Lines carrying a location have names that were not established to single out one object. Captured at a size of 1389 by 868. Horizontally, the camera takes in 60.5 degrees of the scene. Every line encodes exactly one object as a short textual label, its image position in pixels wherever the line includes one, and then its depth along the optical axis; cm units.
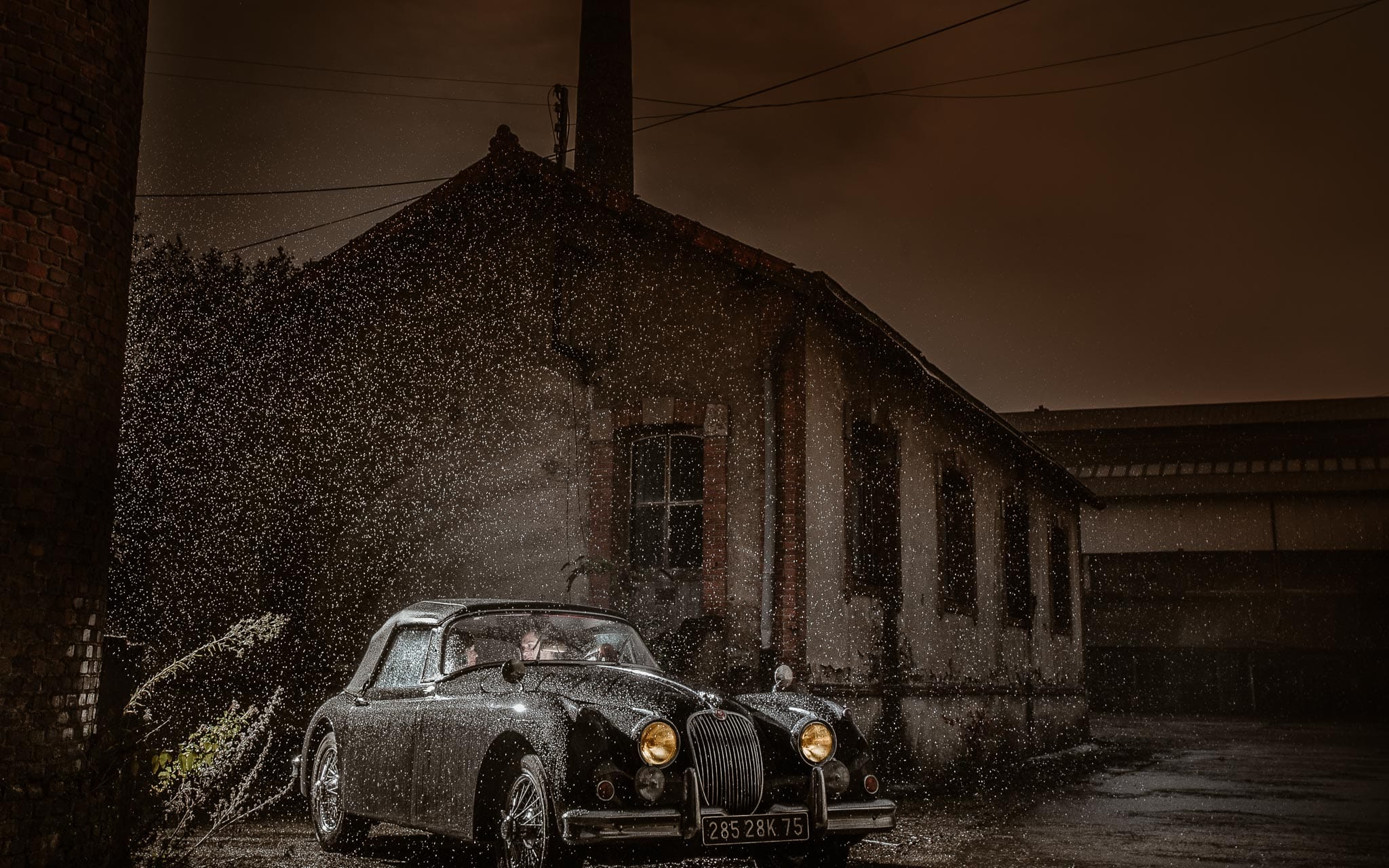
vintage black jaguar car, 561
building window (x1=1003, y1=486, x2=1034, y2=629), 1852
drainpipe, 1120
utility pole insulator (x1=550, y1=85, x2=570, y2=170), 1484
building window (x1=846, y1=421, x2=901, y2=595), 1327
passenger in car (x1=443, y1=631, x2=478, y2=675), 706
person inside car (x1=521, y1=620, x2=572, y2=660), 721
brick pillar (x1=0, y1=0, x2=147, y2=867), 593
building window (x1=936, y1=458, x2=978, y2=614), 1516
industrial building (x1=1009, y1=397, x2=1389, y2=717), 3203
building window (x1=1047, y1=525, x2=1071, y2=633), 2158
